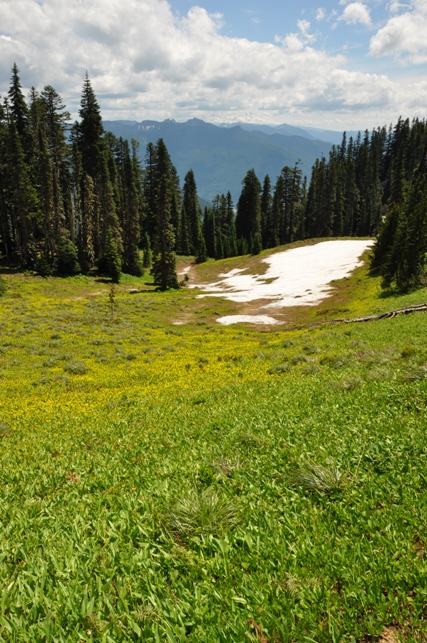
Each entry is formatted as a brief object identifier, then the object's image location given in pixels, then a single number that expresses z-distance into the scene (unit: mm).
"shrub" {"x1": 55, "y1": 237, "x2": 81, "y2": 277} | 54062
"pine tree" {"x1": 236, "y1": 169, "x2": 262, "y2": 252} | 100688
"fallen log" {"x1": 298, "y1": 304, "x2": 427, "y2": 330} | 24578
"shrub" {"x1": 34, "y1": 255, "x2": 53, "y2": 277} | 52531
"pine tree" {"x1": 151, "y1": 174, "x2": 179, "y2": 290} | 56625
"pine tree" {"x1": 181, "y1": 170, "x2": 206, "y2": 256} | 98625
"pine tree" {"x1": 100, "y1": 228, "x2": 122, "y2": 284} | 57562
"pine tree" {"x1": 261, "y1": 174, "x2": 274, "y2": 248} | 102350
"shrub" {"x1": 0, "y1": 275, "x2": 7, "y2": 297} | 42031
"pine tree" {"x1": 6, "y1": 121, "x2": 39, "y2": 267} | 51134
